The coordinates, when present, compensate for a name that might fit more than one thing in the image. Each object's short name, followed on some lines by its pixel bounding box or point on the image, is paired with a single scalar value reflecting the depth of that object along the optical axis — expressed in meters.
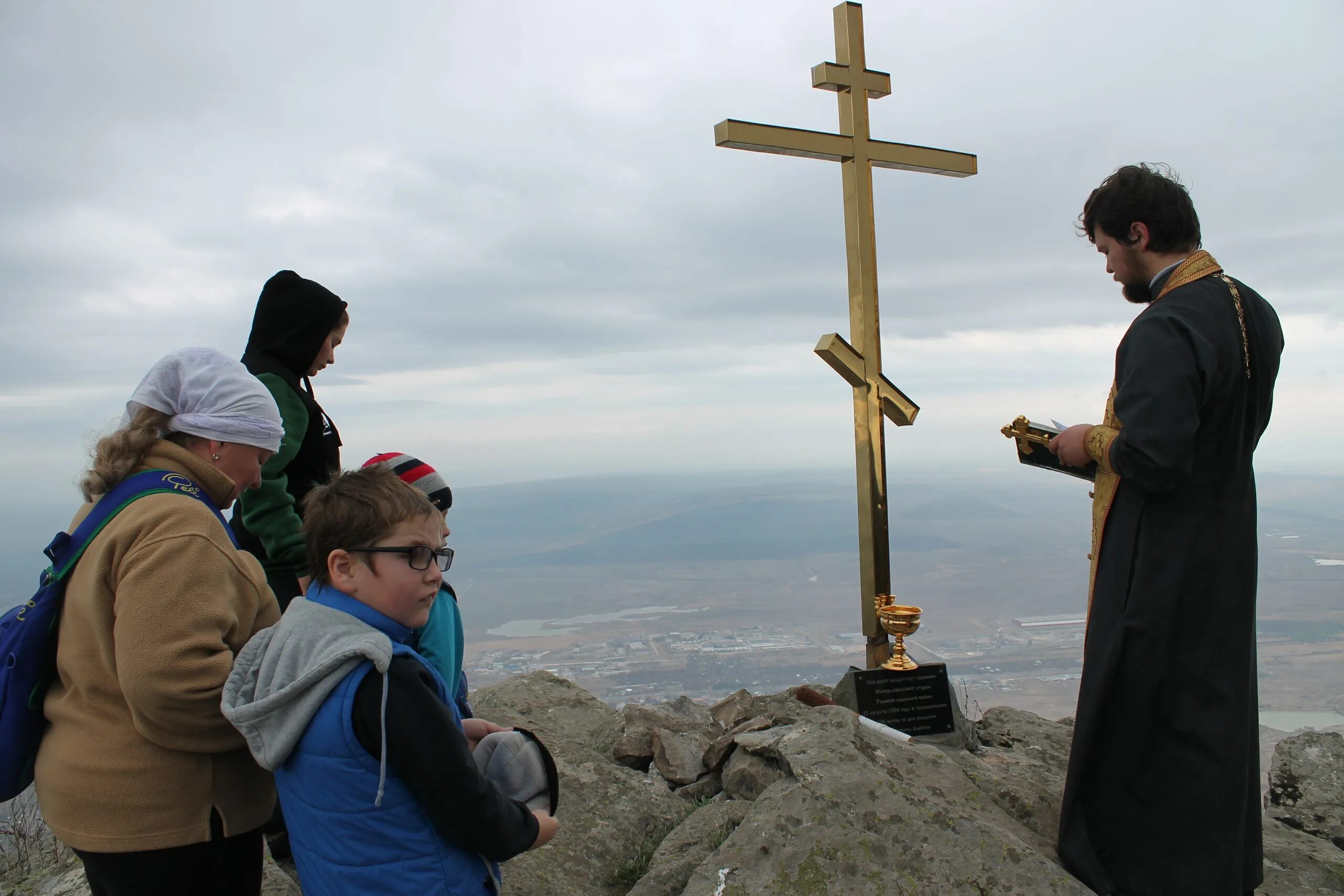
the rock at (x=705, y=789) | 3.67
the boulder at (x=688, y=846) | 2.79
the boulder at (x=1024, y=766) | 3.24
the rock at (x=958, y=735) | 4.09
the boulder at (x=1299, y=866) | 2.99
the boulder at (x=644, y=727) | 4.05
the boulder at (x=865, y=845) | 2.48
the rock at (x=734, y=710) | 4.41
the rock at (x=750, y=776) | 3.31
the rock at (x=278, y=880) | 2.61
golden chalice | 4.14
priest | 2.71
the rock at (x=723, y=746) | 3.68
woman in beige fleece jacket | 1.86
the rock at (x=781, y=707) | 3.97
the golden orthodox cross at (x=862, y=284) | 4.36
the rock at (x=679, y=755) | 3.81
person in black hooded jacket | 2.79
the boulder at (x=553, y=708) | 4.27
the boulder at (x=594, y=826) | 2.96
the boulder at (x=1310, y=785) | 3.80
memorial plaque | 4.09
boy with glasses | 1.72
